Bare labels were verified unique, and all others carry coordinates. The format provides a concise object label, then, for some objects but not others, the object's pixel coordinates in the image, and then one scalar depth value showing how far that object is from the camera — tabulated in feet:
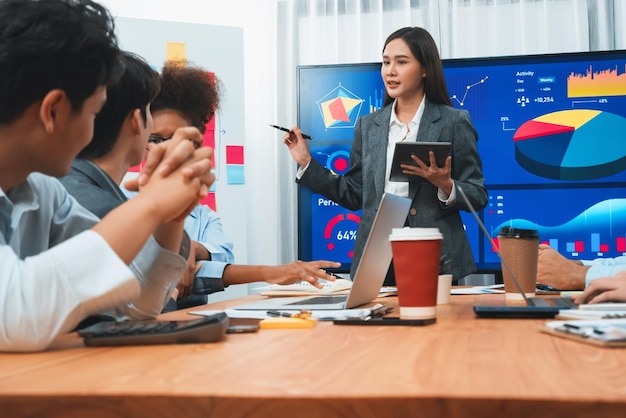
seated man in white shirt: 2.48
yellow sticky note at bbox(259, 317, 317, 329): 3.21
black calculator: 2.60
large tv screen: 11.62
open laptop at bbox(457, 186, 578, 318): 3.44
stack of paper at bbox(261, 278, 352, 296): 5.93
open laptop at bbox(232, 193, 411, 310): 3.98
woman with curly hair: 6.39
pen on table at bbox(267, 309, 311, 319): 3.56
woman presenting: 9.21
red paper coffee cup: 3.49
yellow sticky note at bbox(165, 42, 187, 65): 11.96
